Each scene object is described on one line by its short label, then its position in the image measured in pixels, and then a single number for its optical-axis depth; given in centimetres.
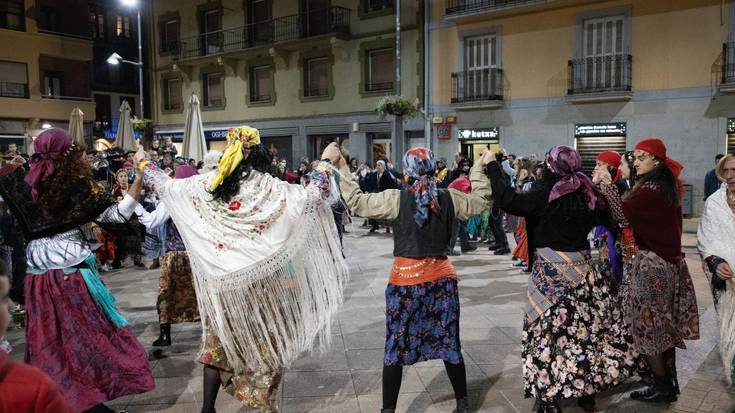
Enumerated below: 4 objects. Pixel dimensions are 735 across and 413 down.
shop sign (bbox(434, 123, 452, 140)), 2067
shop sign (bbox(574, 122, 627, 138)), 1756
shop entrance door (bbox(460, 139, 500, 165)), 2023
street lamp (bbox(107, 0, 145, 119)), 2081
